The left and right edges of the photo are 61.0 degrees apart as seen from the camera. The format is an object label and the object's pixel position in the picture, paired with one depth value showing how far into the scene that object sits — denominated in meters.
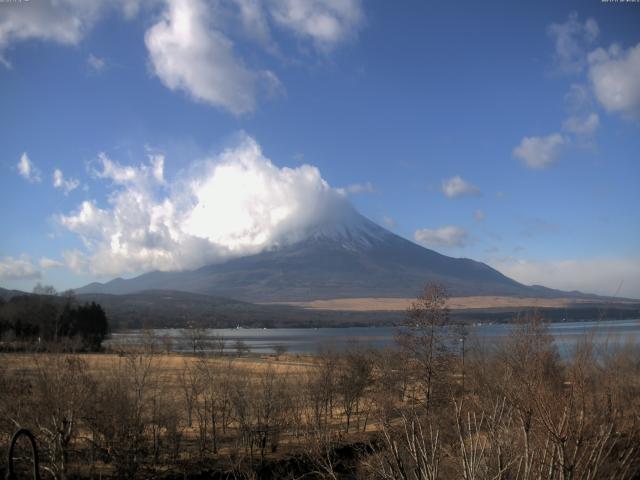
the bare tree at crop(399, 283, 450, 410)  30.06
